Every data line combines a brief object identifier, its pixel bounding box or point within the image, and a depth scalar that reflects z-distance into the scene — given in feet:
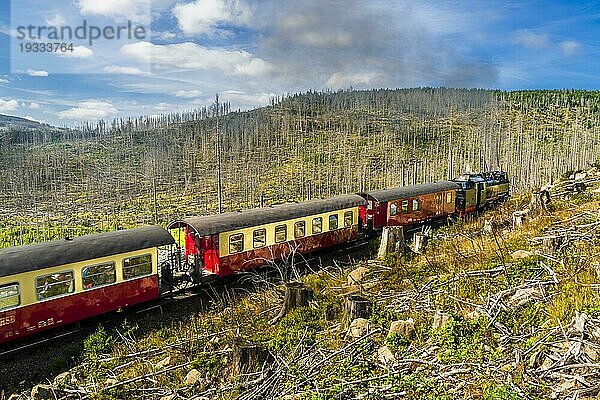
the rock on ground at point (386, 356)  21.24
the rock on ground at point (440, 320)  23.00
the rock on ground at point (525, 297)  24.28
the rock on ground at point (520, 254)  33.66
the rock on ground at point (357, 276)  37.52
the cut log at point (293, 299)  33.01
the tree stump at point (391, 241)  46.14
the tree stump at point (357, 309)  28.35
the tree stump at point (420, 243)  47.47
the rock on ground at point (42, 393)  26.13
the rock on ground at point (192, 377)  24.80
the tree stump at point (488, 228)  49.74
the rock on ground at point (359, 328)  25.58
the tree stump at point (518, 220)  50.36
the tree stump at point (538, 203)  53.62
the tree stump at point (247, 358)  23.04
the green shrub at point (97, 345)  33.01
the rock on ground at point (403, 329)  23.90
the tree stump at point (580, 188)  65.09
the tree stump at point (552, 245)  31.76
